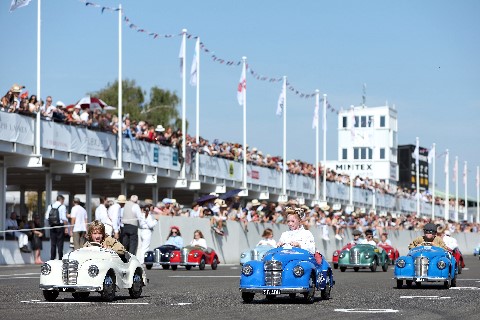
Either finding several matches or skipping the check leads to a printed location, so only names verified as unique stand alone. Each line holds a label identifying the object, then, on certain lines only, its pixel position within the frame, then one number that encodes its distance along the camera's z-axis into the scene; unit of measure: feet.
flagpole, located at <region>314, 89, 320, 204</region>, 224.33
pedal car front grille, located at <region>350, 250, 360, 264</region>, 124.06
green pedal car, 123.65
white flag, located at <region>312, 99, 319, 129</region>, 224.33
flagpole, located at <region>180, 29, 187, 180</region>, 173.47
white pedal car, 58.85
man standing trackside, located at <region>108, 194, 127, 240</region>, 109.19
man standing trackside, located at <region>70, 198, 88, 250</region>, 110.22
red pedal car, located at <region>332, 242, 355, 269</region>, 129.59
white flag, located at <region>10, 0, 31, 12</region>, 127.34
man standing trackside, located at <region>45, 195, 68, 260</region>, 112.27
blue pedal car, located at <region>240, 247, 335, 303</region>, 59.26
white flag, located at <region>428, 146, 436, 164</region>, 324.80
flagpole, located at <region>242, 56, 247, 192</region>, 191.52
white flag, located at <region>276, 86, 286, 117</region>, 210.38
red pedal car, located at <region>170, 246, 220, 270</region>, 118.93
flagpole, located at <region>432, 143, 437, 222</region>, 325.79
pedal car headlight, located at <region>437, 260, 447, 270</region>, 77.00
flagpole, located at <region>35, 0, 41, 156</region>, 129.49
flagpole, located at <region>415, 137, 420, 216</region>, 321.30
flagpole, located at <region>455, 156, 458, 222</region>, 353.49
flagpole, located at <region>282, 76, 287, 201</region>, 211.41
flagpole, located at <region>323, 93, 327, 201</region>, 230.05
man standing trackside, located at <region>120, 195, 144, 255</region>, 111.86
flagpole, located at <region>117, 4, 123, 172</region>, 153.48
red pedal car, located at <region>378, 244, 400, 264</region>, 142.82
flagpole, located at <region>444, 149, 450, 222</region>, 342.64
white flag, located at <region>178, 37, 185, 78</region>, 173.58
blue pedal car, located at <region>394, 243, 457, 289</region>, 76.95
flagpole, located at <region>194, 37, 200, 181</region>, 177.27
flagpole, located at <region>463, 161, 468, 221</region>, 374.92
